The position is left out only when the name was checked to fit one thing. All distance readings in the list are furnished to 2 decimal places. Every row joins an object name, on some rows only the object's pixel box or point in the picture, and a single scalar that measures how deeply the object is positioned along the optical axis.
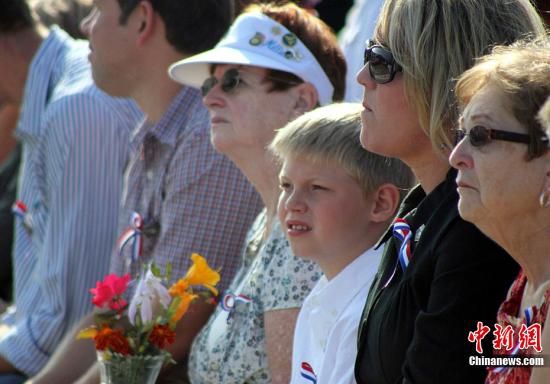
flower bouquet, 7.28
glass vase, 7.27
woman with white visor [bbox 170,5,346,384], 7.21
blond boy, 6.42
